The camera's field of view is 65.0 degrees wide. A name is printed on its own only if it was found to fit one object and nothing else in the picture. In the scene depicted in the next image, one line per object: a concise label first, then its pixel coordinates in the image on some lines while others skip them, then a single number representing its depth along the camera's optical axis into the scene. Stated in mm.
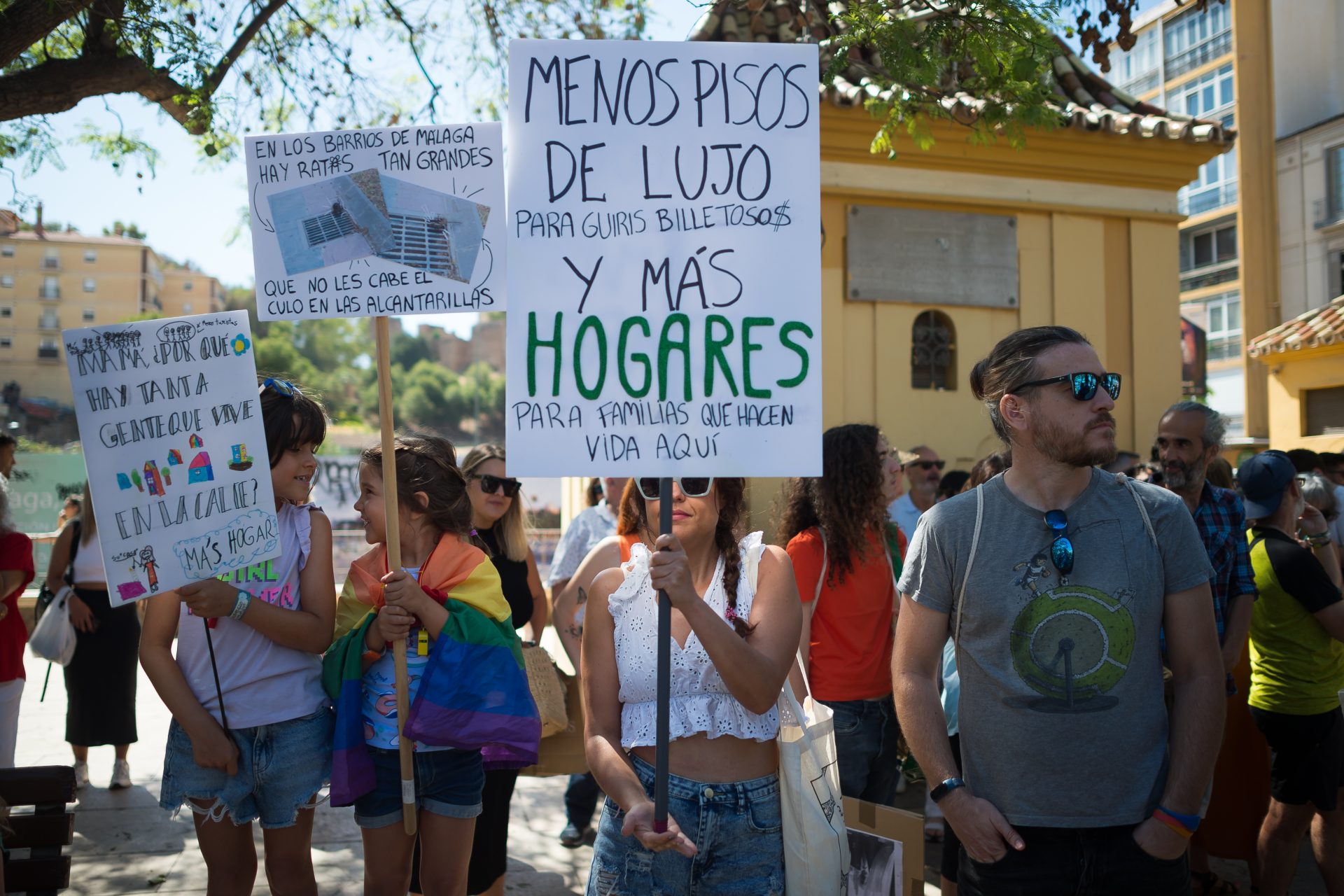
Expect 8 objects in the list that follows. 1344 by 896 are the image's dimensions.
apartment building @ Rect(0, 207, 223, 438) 55375
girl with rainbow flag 3102
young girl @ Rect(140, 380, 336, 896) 3088
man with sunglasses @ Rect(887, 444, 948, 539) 7820
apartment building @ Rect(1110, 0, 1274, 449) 29000
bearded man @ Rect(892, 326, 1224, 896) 2447
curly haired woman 4176
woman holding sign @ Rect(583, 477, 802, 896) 2520
